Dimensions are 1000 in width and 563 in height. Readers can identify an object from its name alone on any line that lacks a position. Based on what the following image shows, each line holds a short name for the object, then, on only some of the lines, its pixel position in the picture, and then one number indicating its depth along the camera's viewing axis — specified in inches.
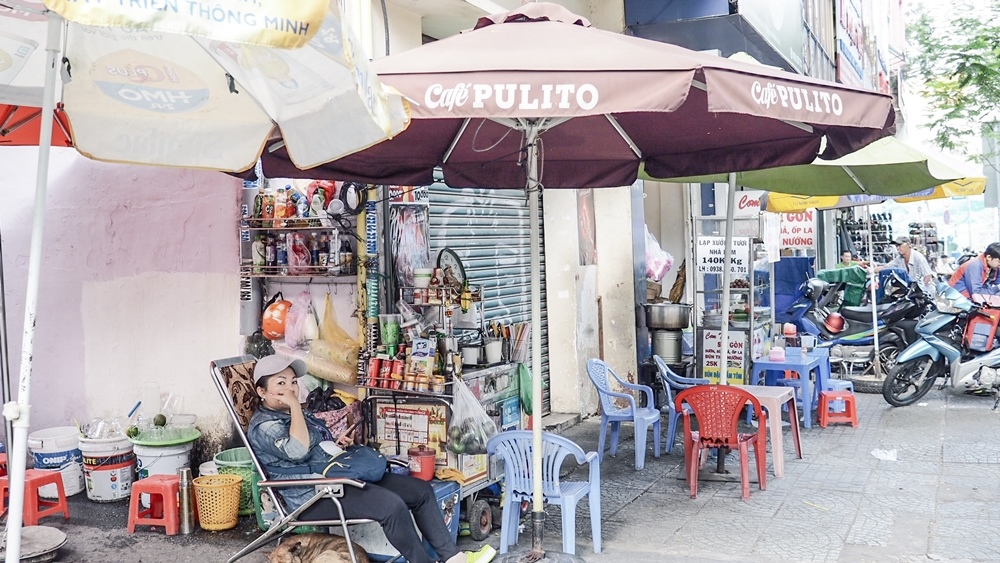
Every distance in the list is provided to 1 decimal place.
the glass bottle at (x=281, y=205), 246.1
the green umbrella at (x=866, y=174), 273.0
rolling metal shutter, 280.2
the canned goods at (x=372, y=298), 233.5
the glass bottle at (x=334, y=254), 237.0
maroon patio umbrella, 146.7
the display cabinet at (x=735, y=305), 345.1
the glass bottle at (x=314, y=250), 242.5
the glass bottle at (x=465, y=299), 233.8
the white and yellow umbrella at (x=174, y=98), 120.2
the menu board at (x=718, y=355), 344.2
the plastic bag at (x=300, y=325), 242.2
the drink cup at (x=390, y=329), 224.7
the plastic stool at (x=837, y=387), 354.6
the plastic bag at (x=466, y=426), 215.8
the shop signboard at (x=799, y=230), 490.3
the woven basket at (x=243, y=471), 236.4
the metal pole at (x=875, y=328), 434.4
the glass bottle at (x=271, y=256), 247.4
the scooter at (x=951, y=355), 379.6
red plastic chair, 240.2
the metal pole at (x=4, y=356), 186.5
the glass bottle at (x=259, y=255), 249.4
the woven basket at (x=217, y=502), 224.5
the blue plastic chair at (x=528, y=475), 198.2
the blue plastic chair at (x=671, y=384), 300.2
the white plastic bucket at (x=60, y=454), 257.8
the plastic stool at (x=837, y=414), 346.6
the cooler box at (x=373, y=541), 194.1
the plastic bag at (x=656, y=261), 418.0
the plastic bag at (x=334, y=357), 234.7
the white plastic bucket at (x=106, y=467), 251.8
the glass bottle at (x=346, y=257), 237.6
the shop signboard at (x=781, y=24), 339.9
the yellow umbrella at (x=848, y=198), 379.2
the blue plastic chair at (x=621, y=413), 284.4
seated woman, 181.6
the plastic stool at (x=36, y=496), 231.3
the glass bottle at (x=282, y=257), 245.0
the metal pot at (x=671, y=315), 380.8
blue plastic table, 335.6
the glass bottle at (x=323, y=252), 239.0
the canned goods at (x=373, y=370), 221.5
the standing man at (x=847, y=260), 689.9
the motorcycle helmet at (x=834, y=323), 478.6
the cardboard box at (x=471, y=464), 216.7
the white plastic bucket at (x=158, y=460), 245.6
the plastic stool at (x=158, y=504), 224.5
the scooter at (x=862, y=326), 448.1
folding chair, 178.5
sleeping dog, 185.6
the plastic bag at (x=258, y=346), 249.3
